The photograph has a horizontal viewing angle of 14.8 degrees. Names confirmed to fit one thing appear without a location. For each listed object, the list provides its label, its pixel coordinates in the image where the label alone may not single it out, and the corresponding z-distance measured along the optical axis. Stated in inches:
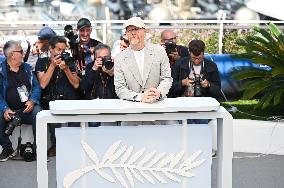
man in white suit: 375.7
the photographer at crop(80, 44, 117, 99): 491.0
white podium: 334.1
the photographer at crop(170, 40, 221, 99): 505.5
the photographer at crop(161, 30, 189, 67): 556.7
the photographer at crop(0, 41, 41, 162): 502.0
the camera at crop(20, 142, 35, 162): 508.4
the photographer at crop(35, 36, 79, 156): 503.5
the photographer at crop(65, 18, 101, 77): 545.0
